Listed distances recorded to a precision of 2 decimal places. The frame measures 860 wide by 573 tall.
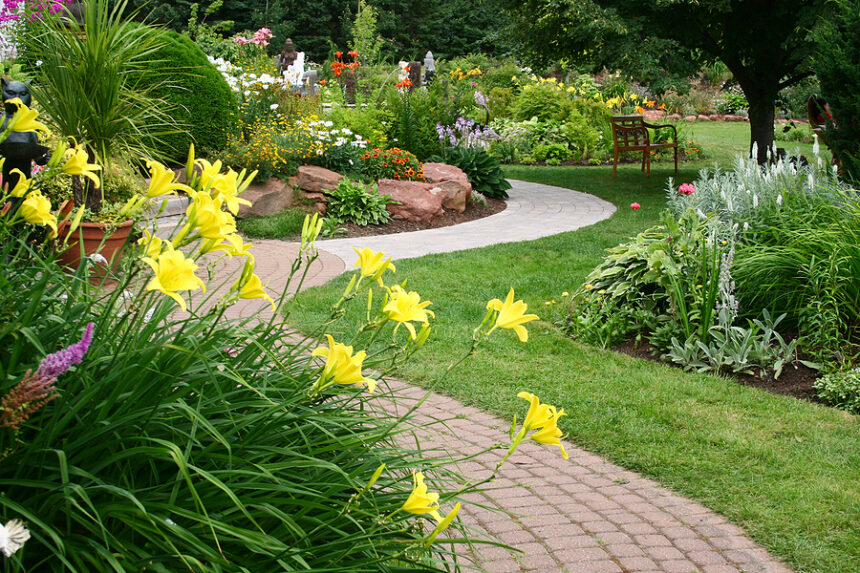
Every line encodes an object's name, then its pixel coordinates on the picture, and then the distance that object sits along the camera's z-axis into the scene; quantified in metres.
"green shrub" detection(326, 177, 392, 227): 10.01
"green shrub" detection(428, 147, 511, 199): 12.27
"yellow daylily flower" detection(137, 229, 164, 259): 1.80
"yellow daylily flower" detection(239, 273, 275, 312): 1.86
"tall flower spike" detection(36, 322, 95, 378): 1.53
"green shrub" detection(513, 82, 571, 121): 18.52
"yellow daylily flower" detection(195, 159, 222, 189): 1.93
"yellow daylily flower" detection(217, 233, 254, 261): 1.96
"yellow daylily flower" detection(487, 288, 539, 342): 1.89
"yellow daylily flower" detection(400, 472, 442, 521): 1.61
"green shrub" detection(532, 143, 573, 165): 17.14
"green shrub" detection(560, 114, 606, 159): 17.27
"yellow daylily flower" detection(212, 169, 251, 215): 1.95
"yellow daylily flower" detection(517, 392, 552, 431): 1.76
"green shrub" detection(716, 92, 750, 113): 27.80
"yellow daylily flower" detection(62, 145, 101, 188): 1.94
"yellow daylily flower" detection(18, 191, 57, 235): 1.93
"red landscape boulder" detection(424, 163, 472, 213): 11.02
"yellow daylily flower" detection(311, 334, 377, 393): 1.73
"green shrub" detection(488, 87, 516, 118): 20.00
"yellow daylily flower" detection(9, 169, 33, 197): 1.91
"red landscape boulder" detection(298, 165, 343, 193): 10.21
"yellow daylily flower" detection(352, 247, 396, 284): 1.97
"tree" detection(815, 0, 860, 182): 6.08
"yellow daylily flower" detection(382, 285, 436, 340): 1.85
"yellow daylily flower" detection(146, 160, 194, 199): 1.83
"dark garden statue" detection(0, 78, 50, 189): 3.38
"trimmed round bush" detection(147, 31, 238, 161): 9.48
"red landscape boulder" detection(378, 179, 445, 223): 10.41
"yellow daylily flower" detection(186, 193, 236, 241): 1.70
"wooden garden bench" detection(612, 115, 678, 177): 14.02
